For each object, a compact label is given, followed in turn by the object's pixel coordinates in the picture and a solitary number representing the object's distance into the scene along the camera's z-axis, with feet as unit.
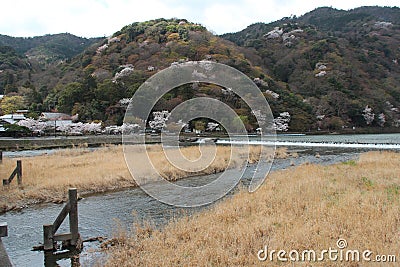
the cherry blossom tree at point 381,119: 228.22
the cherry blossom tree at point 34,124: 149.01
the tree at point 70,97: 181.78
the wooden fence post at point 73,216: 23.86
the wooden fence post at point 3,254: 14.33
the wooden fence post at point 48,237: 24.04
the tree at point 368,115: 222.69
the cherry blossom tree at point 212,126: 172.04
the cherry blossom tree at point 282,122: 191.93
